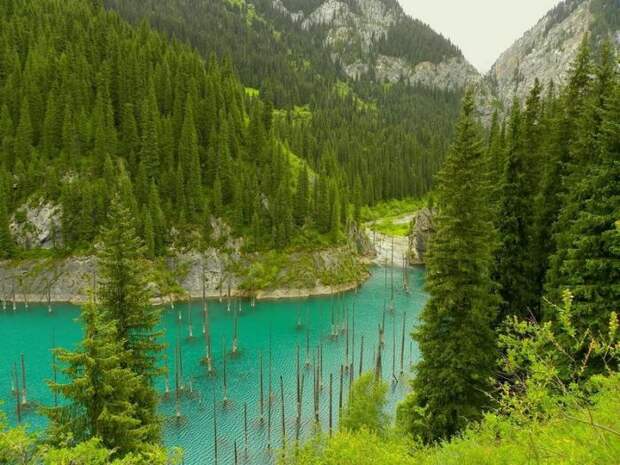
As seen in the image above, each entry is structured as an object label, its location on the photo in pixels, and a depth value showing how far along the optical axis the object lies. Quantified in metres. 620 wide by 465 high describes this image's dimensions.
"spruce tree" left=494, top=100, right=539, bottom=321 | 35.75
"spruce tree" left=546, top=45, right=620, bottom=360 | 24.59
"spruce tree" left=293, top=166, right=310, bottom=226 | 120.75
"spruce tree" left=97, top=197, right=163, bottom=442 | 28.23
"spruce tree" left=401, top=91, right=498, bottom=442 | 29.38
